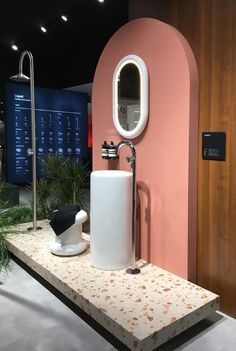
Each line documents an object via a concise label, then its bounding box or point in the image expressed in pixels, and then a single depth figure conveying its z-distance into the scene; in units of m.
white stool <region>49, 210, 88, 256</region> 2.71
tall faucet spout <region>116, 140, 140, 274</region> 2.36
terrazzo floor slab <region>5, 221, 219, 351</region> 1.75
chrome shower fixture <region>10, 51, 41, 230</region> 3.25
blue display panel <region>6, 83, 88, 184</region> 7.64
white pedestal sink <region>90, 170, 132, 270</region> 2.38
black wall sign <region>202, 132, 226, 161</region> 2.12
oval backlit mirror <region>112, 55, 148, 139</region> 2.50
